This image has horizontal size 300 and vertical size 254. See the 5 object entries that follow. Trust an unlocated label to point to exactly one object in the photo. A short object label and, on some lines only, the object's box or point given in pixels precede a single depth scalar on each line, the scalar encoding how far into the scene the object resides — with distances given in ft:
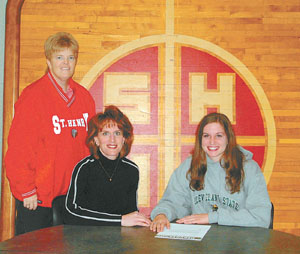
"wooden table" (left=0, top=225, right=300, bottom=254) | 4.61
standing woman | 7.95
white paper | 5.18
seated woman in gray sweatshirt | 6.62
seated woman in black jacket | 6.31
